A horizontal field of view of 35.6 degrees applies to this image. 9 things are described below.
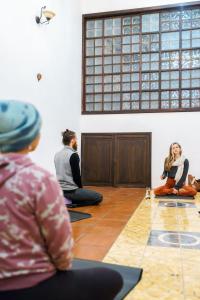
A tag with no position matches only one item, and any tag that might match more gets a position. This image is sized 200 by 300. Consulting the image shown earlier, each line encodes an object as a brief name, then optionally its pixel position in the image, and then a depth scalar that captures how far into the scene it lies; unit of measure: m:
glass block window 6.45
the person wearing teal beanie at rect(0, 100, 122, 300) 0.89
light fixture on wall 4.78
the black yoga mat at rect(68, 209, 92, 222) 3.38
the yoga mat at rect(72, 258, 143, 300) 1.66
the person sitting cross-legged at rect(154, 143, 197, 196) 5.05
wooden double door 6.58
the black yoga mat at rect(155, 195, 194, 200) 4.93
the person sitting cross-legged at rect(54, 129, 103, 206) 3.96
